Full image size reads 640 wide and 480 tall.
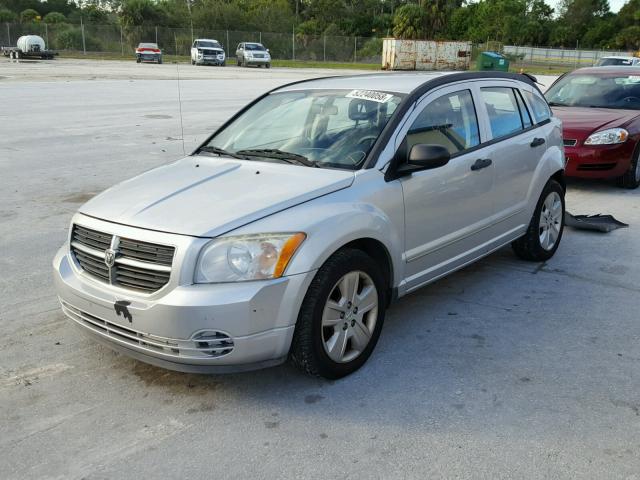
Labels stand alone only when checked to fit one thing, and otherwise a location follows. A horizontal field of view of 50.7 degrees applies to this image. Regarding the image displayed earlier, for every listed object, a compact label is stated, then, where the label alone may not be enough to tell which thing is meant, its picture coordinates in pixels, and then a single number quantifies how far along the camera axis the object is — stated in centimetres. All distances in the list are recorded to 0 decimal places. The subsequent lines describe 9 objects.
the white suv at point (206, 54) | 4669
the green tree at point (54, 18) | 7312
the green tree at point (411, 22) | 6538
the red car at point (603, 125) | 883
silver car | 337
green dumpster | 3642
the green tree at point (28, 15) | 7899
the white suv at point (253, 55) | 4659
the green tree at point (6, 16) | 6775
